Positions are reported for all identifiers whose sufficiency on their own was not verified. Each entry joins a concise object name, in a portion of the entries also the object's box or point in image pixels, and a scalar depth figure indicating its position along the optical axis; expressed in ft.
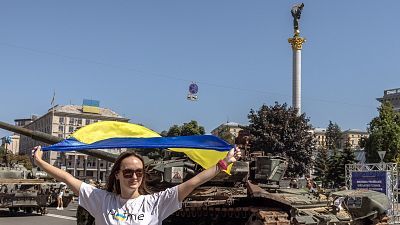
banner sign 64.64
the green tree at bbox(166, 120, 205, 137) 192.70
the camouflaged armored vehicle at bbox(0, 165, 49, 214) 67.41
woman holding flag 11.40
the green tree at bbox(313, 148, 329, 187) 211.82
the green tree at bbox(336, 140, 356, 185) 158.51
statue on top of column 176.24
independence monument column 172.96
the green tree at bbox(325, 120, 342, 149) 370.12
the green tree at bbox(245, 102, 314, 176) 135.85
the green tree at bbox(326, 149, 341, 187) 166.61
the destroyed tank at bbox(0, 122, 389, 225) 35.32
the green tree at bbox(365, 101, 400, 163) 147.84
